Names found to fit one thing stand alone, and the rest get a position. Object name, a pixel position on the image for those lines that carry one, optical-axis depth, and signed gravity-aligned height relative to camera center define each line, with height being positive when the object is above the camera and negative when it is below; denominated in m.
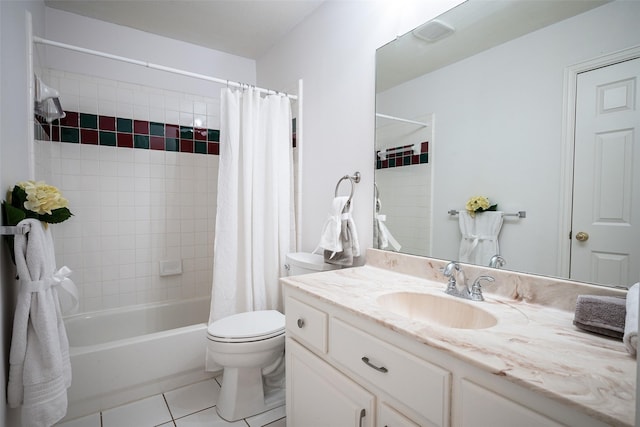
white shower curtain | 1.91 -0.01
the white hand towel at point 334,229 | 1.64 -0.15
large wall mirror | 0.92 +0.25
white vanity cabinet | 0.63 -0.48
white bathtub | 1.64 -0.93
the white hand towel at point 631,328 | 0.67 -0.27
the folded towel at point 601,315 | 0.79 -0.29
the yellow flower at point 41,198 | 1.14 +0.01
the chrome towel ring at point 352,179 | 1.79 +0.13
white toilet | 1.58 -0.79
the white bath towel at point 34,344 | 1.07 -0.50
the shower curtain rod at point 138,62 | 1.58 +0.77
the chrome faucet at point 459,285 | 1.13 -0.31
